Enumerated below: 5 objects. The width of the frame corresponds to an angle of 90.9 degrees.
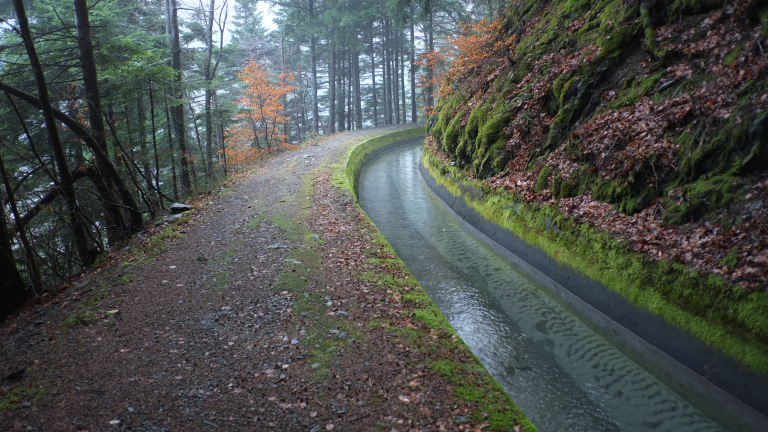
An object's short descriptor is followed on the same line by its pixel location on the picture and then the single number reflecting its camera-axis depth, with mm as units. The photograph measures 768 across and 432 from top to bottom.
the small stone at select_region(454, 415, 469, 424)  3689
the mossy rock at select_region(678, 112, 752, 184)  5562
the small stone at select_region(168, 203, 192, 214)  10617
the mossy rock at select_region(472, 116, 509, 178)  10984
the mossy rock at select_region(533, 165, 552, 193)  8797
